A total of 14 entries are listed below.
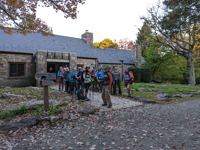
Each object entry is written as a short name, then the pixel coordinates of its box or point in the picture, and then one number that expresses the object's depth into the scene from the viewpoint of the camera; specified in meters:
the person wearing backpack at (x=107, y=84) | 6.37
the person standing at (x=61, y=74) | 10.66
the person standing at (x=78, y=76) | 8.26
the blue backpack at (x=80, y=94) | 7.52
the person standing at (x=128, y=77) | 8.67
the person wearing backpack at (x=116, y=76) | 9.30
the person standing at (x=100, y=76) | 6.79
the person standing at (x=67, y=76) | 9.46
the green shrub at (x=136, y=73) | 20.14
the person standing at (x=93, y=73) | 9.89
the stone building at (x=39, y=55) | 13.44
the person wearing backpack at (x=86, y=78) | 7.45
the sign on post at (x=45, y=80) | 5.25
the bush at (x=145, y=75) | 21.17
